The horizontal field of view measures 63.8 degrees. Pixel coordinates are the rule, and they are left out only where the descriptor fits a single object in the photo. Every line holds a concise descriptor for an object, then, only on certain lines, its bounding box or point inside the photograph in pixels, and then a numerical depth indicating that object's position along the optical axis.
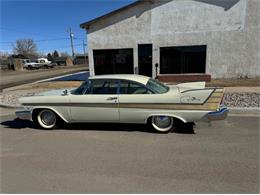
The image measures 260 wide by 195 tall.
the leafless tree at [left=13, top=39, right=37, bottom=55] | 90.75
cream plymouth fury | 4.61
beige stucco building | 11.98
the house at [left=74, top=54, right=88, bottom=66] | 71.44
